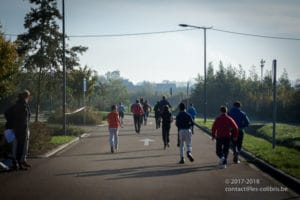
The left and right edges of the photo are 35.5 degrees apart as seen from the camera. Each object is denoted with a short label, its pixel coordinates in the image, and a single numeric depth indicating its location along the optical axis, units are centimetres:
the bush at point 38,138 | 1689
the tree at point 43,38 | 3494
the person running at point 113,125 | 1764
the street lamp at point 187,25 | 3705
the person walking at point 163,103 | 2511
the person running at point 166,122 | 1864
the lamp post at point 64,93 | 2411
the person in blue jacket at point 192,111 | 2467
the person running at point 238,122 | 1455
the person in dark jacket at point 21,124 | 1269
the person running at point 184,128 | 1448
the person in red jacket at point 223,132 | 1348
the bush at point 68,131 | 2530
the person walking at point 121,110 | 3400
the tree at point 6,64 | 2948
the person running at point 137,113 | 2648
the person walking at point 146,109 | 3376
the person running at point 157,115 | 2696
